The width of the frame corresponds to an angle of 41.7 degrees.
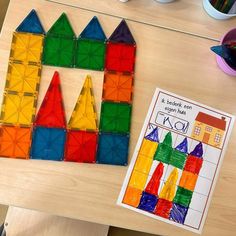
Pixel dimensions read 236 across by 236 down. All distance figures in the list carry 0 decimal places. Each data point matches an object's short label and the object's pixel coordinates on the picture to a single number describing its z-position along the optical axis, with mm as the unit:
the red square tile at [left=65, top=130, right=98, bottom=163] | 704
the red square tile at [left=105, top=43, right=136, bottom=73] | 766
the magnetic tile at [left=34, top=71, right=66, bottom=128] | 713
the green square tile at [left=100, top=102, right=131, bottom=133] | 730
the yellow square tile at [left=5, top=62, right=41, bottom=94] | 719
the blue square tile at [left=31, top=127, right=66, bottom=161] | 694
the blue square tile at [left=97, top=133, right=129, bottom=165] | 712
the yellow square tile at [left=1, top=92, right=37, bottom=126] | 703
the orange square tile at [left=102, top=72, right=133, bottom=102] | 749
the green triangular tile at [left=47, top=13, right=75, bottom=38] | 759
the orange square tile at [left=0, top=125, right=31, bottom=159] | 687
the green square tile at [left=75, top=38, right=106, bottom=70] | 754
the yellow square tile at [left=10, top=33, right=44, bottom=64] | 734
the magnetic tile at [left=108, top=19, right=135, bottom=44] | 778
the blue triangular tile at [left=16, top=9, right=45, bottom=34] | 748
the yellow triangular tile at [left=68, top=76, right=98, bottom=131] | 722
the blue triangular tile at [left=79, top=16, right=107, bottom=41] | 770
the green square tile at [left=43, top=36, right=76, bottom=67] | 744
